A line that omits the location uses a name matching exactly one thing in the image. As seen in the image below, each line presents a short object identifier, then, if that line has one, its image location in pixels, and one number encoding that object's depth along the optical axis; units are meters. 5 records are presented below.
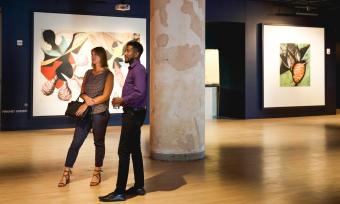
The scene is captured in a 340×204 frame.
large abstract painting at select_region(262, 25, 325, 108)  16.22
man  5.37
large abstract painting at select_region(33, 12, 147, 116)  12.67
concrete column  7.97
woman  5.99
